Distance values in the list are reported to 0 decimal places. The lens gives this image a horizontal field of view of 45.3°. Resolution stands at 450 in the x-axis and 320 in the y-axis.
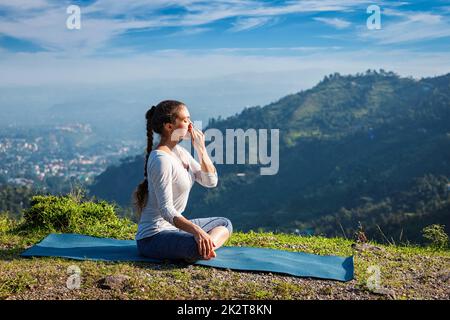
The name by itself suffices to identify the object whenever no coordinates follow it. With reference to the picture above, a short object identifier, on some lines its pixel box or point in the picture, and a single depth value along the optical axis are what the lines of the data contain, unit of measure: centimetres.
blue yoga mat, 584
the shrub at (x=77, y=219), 810
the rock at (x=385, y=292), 500
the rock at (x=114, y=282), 505
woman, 568
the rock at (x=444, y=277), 571
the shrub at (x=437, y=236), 766
